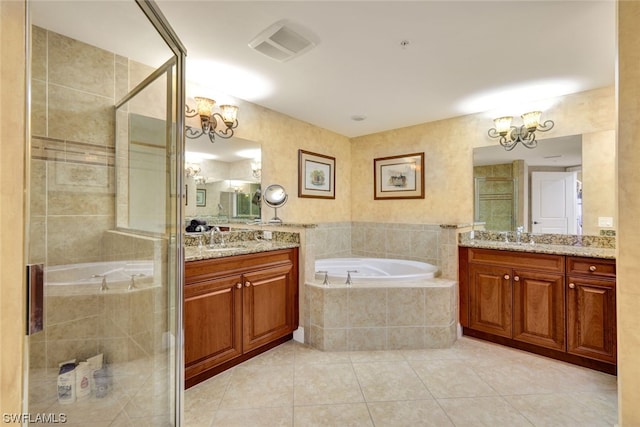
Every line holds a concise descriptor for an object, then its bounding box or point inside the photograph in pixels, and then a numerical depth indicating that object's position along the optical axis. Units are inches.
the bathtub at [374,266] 123.3
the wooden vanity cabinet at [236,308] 72.2
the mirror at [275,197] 113.4
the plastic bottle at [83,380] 61.7
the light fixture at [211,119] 90.8
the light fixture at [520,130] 102.1
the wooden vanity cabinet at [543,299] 78.4
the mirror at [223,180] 95.3
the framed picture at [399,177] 135.9
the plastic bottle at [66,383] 58.8
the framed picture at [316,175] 129.5
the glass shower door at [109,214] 58.6
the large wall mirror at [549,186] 94.9
